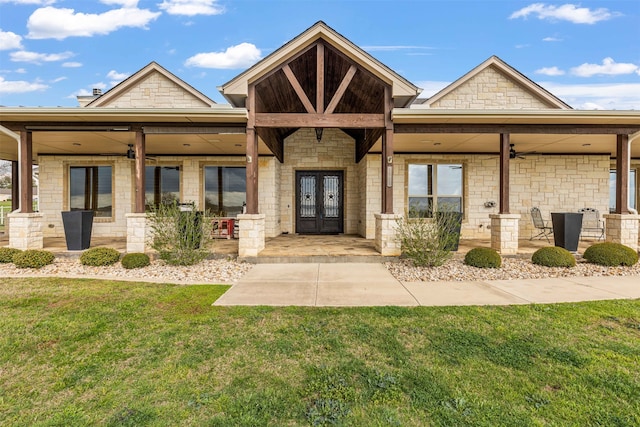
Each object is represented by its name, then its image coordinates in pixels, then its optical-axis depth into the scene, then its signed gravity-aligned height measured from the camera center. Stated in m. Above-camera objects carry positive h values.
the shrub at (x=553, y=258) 6.00 -1.00
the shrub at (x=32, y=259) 5.88 -0.98
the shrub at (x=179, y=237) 6.07 -0.58
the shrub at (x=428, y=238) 5.97 -0.61
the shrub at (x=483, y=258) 5.95 -1.00
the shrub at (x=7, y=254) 6.12 -0.92
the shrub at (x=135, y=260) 5.94 -1.02
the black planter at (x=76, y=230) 6.91 -0.50
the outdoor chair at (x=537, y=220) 8.77 -0.38
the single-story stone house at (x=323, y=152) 6.57 +1.69
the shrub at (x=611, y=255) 6.03 -0.95
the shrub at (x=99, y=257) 6.10 -0.98
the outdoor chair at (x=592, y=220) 9.84 -0.44
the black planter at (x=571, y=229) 7.07 -0.52
